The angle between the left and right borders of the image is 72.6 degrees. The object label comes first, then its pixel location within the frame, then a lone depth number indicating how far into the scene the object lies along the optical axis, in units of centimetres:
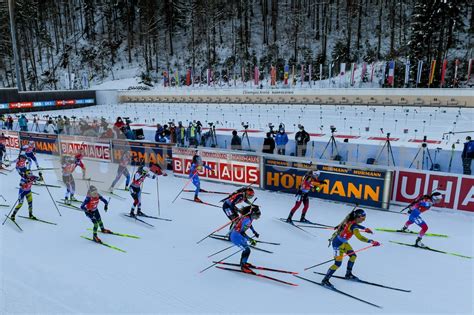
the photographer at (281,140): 1545
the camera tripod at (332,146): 1513
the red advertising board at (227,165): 1299
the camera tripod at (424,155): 1329
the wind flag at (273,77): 3808
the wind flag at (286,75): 3781
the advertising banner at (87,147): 1720
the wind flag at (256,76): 3746
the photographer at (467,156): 1224
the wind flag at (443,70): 2881
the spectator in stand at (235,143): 1612
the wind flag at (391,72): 3070
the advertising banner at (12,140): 2094
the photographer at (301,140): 1504
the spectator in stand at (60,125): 2294
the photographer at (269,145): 1508
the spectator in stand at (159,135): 1770
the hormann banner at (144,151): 1570
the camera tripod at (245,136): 1671
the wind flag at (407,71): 3079
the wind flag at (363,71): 3431
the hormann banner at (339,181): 1081
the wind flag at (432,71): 2951
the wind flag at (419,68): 2975
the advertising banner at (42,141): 1898
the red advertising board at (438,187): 1012
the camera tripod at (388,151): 1392
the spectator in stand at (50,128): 2360
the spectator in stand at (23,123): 2395
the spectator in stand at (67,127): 2305
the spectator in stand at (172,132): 1795
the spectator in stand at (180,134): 1778
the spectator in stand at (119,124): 1966
